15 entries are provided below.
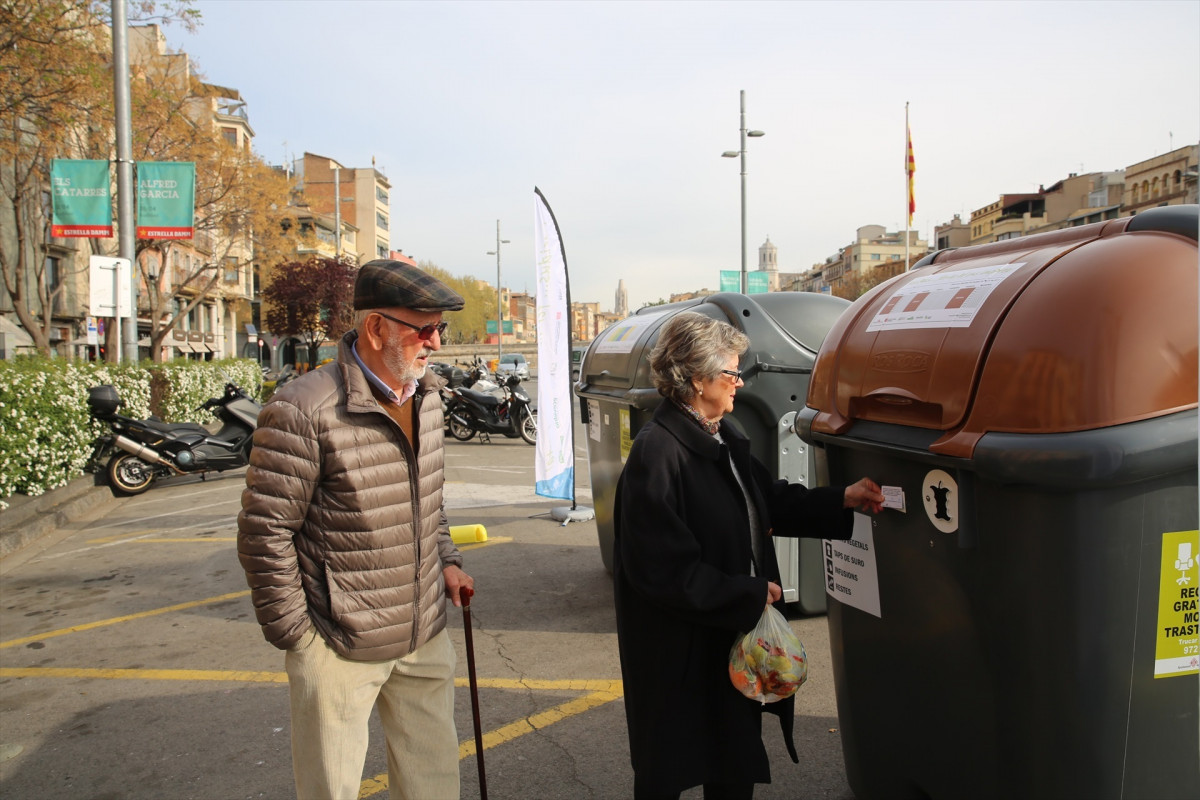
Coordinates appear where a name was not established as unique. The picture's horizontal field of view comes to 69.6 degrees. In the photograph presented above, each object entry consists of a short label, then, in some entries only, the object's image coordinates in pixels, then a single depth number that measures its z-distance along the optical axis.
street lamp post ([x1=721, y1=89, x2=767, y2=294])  24.62
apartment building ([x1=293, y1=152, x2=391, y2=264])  81.81
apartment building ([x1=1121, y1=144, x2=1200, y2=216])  61.06
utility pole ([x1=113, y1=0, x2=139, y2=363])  11.92
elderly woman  2.25
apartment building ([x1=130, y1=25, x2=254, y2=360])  22.28
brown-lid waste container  1.85
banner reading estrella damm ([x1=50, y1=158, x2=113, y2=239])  11.91
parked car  48.63
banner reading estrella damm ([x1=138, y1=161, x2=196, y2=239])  12.97
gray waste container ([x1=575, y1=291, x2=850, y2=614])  4.66
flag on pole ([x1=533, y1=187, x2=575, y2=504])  7.73
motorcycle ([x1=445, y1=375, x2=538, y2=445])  14.81
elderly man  2.14
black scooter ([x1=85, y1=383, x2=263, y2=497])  9.94
